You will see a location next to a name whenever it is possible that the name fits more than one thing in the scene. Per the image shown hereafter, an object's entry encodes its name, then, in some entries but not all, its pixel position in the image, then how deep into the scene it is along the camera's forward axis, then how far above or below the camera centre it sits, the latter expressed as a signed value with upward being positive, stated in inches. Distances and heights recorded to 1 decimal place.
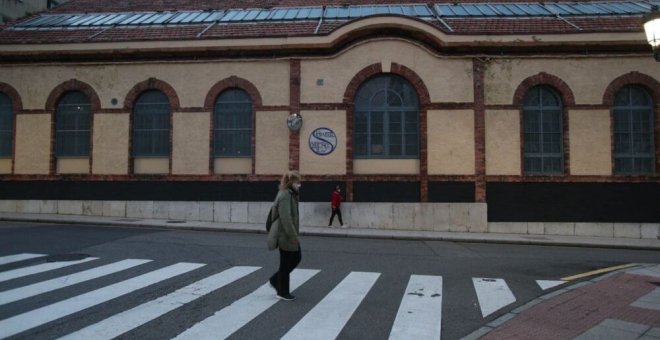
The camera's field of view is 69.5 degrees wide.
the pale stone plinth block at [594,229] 659.4 -61.5
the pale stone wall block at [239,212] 693.9 -40.3
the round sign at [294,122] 685.9 +90.1
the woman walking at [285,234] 257.3 -26.9
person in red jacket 655.1 -26.8
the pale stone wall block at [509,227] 664.4 -59.2
